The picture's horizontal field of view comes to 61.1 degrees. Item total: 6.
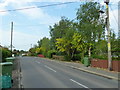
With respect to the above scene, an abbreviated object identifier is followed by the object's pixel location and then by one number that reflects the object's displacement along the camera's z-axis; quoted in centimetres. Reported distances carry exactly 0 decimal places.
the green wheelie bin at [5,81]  561
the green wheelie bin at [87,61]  1466
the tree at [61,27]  2828
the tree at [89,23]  1707
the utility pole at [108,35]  1115
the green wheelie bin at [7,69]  653
